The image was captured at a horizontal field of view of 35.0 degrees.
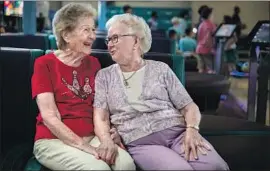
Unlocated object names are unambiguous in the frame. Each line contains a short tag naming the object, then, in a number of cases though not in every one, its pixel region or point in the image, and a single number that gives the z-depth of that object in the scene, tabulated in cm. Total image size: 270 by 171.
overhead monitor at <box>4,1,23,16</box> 603
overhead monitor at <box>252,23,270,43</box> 406
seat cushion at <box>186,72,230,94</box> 451
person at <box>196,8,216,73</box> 743
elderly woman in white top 196
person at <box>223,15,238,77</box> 766
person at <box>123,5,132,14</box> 812
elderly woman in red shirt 183
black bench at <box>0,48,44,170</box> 227
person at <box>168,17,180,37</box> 1062
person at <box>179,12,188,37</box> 1077
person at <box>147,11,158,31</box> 1130
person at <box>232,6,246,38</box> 778
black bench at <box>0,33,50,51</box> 382
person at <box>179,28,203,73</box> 771
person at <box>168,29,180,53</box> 759
